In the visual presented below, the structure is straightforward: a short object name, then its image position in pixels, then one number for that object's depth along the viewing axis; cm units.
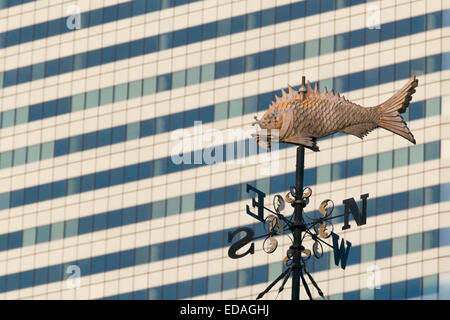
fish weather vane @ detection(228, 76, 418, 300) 3366
